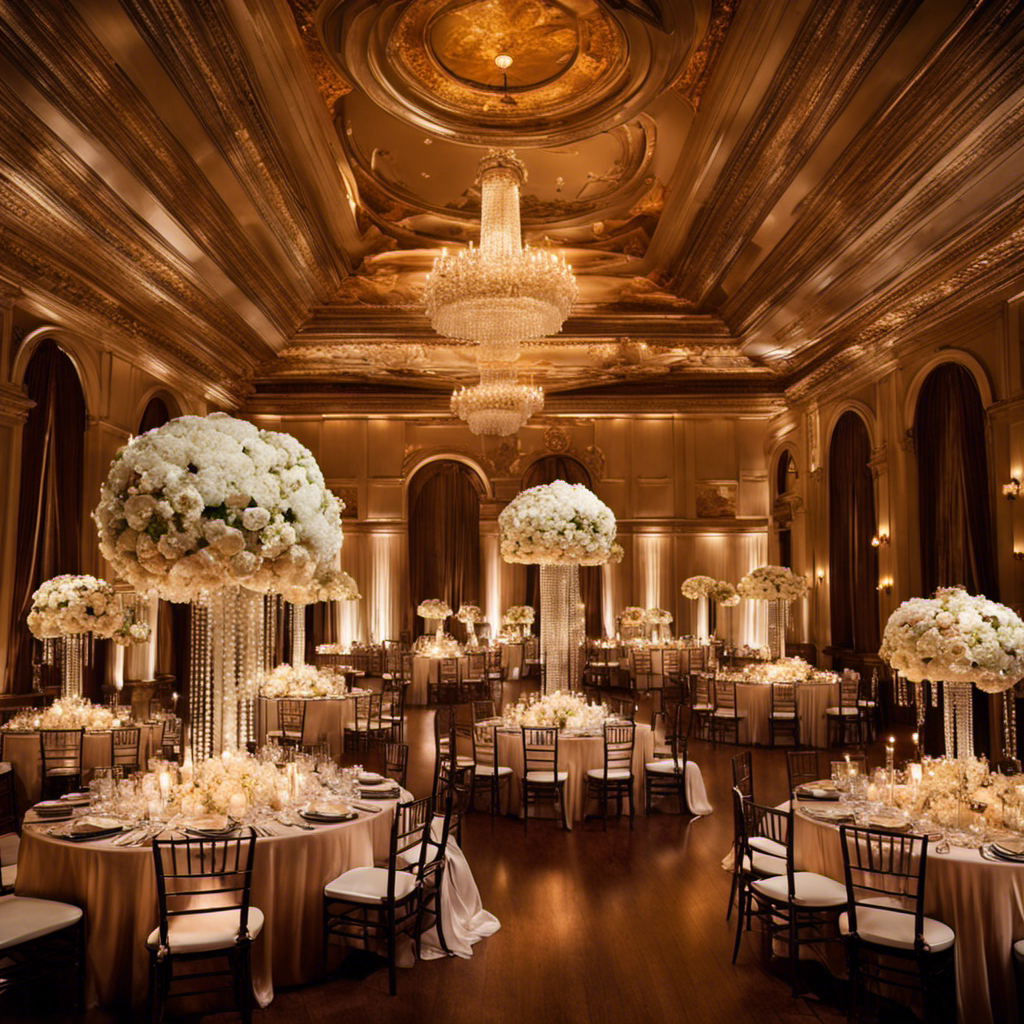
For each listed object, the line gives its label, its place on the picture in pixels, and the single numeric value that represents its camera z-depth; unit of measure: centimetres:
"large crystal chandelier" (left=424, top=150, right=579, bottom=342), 894
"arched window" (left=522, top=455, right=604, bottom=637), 1894
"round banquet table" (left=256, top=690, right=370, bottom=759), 1023
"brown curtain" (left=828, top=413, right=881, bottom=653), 1378
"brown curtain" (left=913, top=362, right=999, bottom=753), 1042
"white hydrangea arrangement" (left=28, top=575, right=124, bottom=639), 811
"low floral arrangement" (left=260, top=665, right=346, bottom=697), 1053
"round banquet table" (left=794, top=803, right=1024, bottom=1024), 417
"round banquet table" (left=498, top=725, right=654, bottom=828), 784
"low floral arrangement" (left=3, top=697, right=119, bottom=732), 815
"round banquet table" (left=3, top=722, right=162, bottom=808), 794
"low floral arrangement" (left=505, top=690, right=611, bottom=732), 819
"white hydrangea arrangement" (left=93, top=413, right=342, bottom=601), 426
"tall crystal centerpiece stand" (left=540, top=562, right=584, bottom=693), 888
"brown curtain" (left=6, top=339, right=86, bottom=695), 972
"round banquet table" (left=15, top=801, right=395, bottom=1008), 425
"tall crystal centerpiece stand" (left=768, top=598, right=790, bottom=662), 1373
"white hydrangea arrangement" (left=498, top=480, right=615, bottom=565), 833
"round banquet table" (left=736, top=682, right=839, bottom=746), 1135
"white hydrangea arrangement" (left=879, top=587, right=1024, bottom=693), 531
